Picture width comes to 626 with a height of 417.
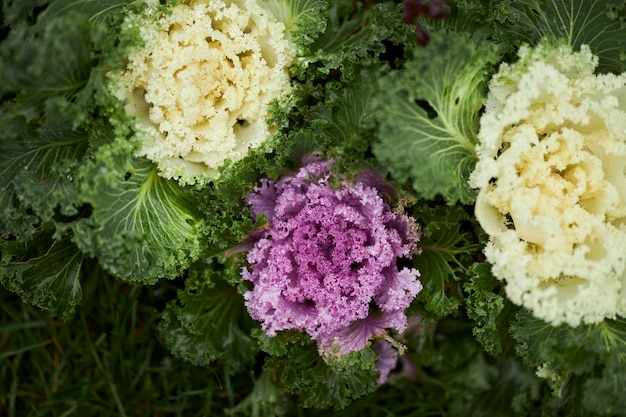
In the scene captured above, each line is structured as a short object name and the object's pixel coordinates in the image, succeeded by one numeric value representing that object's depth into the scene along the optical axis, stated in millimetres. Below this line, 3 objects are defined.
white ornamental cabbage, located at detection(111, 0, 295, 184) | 833
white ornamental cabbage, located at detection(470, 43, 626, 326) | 788
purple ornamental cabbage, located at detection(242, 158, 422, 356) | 845
